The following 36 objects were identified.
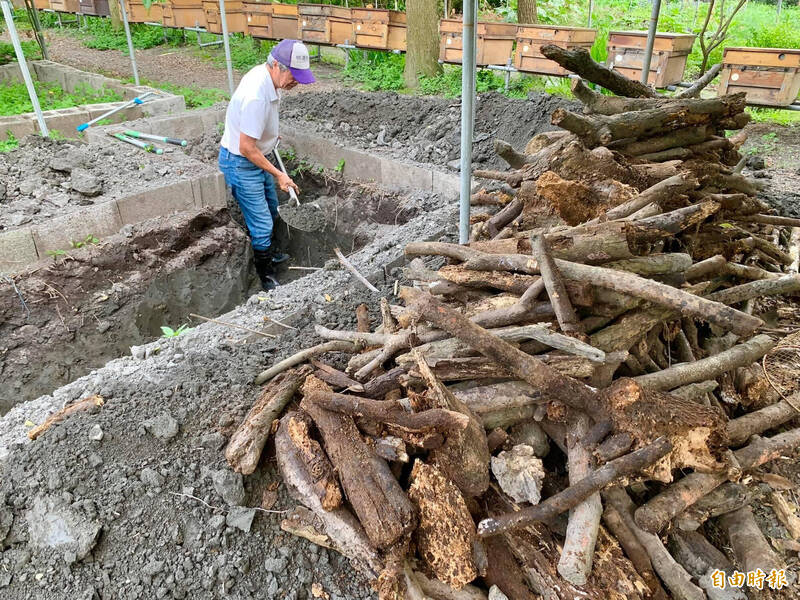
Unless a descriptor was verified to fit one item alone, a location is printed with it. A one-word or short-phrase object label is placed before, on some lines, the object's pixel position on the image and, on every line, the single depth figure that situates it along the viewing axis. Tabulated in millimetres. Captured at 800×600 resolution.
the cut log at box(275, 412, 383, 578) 1985
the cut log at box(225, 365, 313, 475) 2318
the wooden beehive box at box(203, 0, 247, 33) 11469
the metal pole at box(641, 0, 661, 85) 5241
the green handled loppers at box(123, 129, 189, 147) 6801
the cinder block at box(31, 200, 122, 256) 4961
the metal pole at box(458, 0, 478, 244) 3059
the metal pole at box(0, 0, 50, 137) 6098
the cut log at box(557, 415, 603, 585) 1788
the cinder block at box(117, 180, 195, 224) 5535
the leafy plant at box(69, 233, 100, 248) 5195
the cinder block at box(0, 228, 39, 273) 4738
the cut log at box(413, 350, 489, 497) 2018
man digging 5023
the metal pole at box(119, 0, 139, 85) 9164
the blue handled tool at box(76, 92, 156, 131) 7020
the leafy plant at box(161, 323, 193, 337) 3605
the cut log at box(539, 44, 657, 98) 3405
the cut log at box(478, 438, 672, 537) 1881
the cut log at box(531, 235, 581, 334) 2215
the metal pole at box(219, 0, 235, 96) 7973
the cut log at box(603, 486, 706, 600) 1800
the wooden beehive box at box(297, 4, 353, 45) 10125
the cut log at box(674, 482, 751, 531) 2006
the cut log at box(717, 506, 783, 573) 1926
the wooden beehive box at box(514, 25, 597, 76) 7461
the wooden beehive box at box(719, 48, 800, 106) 6164
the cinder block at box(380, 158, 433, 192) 6203
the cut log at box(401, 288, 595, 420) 2053
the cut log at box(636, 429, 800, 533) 1922
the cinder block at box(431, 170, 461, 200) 5875
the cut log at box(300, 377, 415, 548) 1911
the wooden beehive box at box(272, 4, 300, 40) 10992
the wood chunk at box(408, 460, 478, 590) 1863
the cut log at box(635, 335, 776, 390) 2230
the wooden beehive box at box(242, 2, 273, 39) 11141
